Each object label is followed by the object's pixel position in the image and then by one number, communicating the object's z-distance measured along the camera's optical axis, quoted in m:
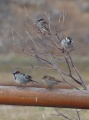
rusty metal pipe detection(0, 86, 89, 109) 8.05
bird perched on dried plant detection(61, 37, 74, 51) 10.24
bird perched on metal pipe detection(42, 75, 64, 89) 9.52
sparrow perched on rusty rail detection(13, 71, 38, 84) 9.81
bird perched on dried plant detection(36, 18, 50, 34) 10.23
